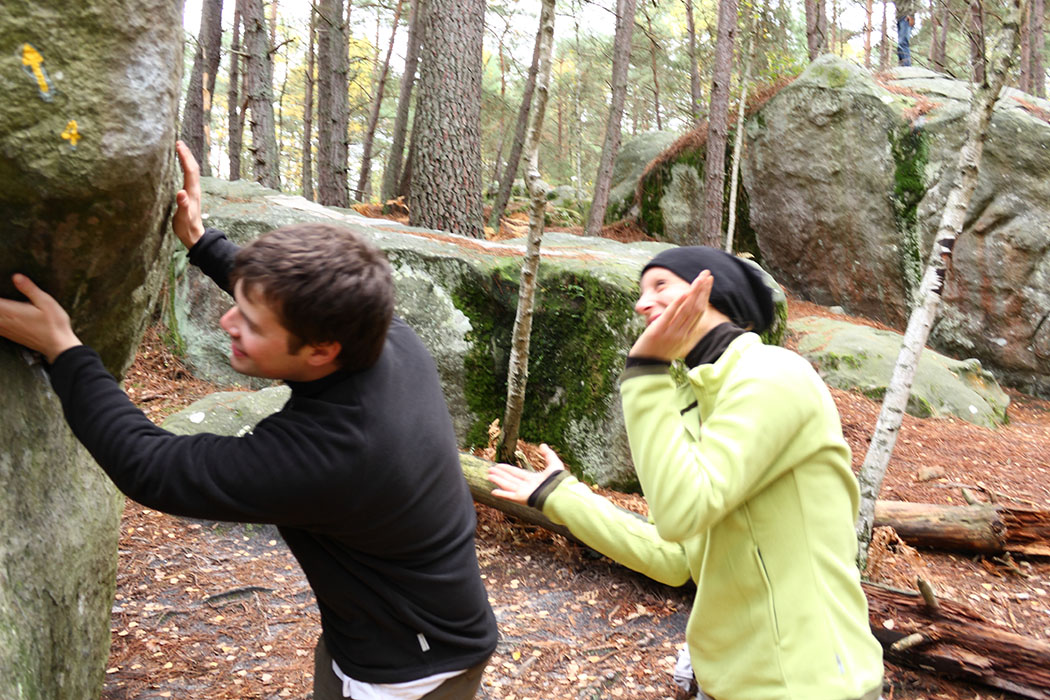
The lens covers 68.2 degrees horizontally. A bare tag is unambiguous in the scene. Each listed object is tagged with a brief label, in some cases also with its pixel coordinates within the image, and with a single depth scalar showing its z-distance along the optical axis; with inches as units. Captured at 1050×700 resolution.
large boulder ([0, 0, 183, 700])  72.5
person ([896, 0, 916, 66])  505.9
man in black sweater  64.2
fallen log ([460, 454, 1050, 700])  150.3
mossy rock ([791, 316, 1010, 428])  376.8
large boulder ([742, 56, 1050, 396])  446.3
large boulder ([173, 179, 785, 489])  247.6
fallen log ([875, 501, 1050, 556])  217.2
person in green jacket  66.5
